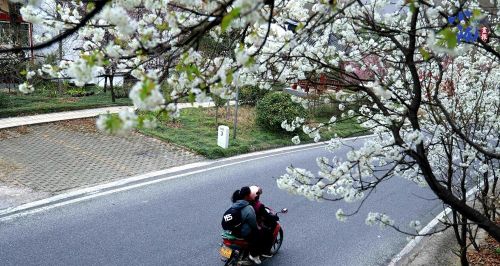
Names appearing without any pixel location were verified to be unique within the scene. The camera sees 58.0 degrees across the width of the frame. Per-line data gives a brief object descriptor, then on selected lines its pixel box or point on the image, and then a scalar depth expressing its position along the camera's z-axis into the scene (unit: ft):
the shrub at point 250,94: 61.61
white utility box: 44.39
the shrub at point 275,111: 53.67
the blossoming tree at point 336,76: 9.86
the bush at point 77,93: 63.90
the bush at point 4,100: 51.44
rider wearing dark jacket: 22.66
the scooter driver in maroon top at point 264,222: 23.84
